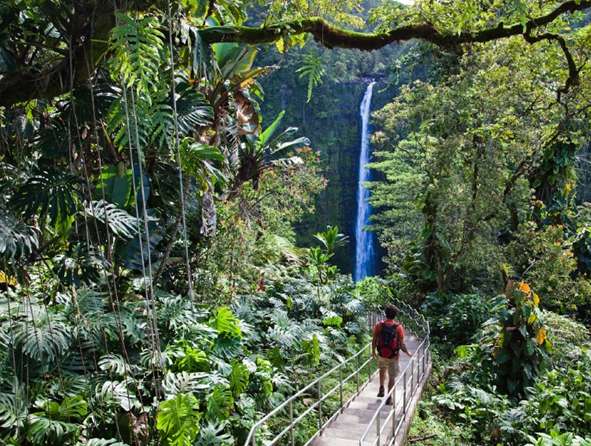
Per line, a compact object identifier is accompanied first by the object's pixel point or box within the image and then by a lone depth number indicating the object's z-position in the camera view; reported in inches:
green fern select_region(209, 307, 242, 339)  229.3
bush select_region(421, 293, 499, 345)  458.3
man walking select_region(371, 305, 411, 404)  234.4
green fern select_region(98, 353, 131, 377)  159.5
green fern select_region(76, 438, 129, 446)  133.0
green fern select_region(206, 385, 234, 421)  175.2
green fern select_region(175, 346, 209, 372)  191.9
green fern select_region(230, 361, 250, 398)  203.3
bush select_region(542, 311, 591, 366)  339.6
